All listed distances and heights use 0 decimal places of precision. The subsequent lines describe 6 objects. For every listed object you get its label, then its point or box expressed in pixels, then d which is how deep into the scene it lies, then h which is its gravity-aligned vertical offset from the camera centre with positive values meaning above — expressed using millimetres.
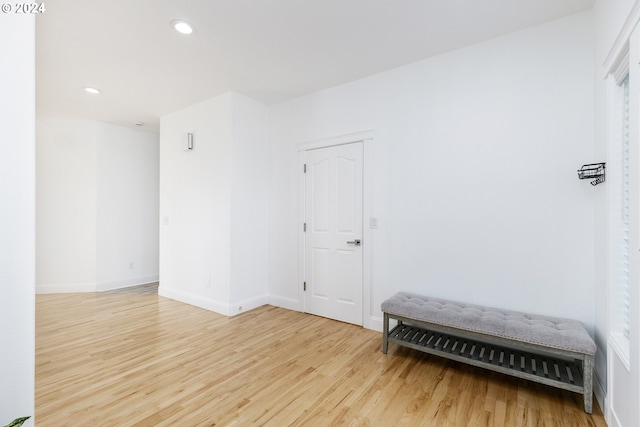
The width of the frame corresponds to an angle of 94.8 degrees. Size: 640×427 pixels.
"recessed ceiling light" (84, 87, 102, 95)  3561 +1515
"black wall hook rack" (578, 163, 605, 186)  1934 +287
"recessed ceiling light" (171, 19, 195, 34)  2328 +1512
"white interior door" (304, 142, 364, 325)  3355 -226
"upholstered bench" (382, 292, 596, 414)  1885 -904
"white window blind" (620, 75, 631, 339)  1657 -5
